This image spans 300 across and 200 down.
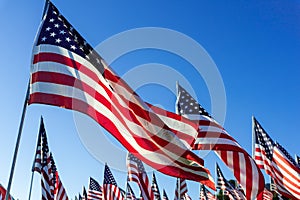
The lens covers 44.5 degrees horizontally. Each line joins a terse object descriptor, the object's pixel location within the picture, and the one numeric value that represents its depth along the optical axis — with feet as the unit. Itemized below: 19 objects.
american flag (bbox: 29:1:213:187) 24.66
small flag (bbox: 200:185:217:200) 113.91
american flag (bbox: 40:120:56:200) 48.01
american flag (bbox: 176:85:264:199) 37.83
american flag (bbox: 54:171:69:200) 64.22
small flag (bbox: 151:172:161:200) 86.22
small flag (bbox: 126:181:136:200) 109.88
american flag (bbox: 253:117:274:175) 48.30
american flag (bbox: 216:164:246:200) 95.20
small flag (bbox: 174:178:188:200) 75.23
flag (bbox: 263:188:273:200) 94.66
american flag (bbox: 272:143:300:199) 46.91
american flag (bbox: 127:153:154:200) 61.11
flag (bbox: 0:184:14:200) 43.17
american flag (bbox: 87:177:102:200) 85.92
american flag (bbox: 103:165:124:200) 78.12
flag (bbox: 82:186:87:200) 120.99
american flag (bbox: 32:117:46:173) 51.04
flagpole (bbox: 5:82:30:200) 22.19
